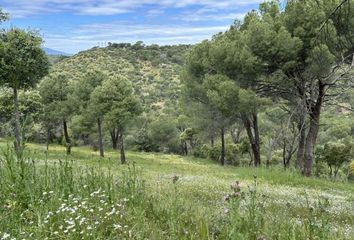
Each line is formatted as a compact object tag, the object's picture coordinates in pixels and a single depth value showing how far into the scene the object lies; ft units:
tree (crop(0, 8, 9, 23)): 89.35
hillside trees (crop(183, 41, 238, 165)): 99.91
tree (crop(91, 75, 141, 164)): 138.62
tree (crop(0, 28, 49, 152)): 108.99
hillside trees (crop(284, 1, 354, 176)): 83.92
